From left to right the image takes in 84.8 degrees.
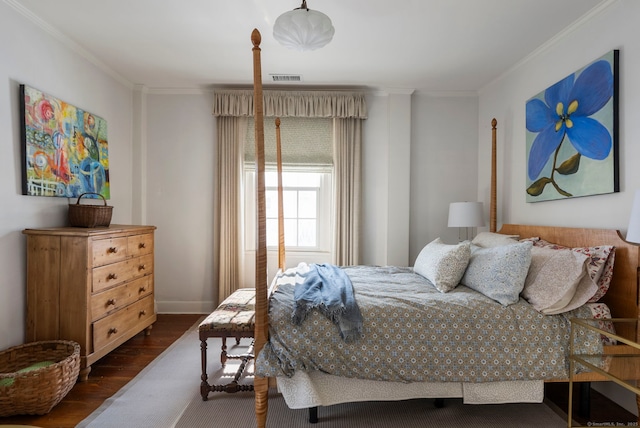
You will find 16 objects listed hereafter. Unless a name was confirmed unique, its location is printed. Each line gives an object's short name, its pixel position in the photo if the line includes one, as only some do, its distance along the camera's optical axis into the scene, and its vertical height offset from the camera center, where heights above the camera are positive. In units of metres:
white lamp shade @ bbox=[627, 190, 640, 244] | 1.61 -0.06
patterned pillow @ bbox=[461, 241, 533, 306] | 2.03 -0.37
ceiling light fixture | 2.10 +1.13
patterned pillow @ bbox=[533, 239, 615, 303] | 2.00 -0.33
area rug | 2.03 -1.22
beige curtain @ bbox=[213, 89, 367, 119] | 3.98 +1.24
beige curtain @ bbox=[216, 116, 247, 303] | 4.02 +0.09
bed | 1.83 -0.78
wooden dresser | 2.47 -0.54
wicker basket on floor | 1.99 -1.00
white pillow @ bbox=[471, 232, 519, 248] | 2.74 -0.22
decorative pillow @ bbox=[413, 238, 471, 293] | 2.33 -0.37
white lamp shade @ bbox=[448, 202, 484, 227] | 3.40 -0.03
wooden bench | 2.18 -0.72
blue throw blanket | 1.84 -0.50
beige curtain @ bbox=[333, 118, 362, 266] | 4.02 +0.29
